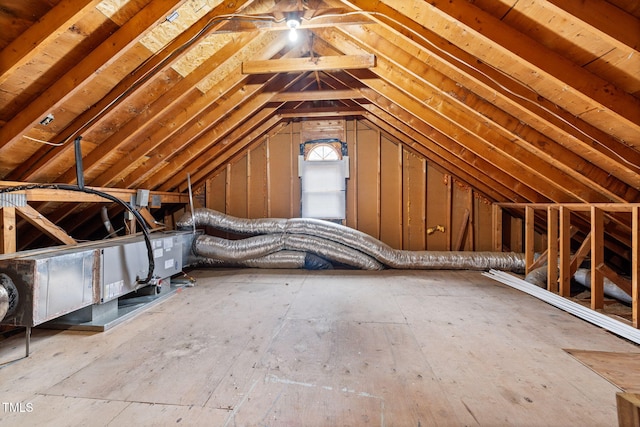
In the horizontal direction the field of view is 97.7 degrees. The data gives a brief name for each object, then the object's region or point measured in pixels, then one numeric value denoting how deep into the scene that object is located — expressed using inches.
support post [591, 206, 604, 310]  99.9
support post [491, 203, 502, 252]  177.8
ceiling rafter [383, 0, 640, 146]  59.1
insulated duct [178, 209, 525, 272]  159.8
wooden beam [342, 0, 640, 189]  72.0
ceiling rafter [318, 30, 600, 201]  106.3
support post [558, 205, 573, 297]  115.4
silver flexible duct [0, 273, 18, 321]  64.7
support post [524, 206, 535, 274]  140.6
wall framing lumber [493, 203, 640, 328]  84.5
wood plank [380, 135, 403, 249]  189.6
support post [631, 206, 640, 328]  83.2
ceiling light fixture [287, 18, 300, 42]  85.4
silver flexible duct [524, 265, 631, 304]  131.3
